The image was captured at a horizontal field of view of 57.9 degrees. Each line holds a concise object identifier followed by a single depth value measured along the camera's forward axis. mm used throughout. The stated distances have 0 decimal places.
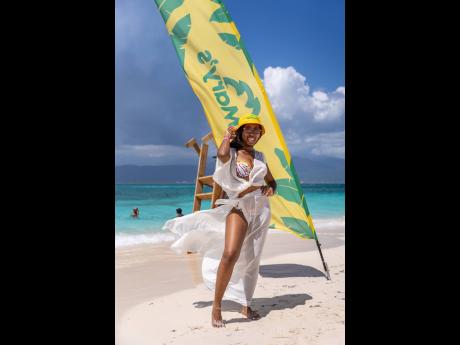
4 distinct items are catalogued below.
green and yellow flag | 4328
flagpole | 4398
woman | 3064
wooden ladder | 6172
